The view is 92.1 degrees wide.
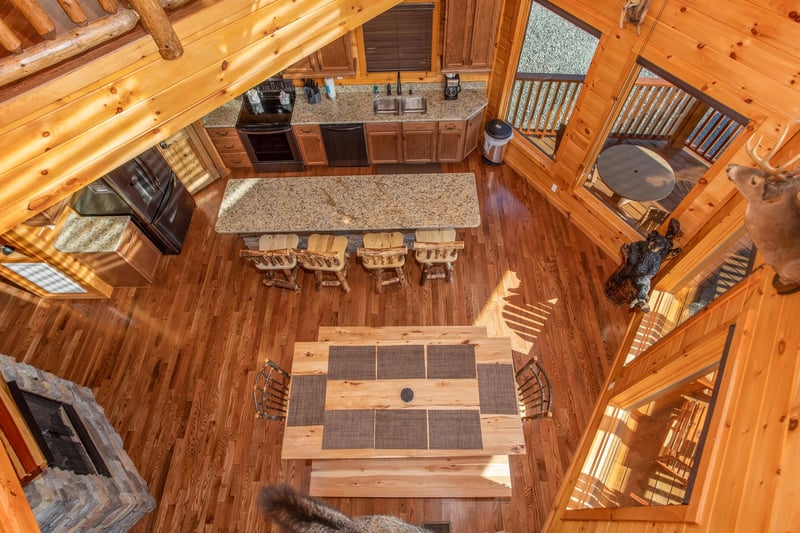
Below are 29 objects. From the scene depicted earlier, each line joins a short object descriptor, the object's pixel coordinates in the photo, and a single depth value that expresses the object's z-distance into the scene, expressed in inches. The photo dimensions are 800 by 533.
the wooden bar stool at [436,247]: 159.8
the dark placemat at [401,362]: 128.0
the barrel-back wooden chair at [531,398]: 121.1
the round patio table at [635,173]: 154.9
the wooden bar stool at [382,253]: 160.1
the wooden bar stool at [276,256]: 161.9
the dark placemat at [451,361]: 127.3
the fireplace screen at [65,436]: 116.3
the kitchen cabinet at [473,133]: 208.2
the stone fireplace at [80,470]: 105.7
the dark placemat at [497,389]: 121.6
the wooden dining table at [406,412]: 117.9
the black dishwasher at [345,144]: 205.9
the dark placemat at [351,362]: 129.1
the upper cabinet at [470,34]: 173.3
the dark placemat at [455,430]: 116.6
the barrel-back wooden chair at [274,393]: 128.6
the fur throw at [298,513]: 90.5
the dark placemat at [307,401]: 123.1
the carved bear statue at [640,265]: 141.9
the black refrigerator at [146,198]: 166.6
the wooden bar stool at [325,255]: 161.6
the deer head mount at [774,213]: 64.4
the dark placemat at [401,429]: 117.5
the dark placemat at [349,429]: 118.7
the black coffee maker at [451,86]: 203.0
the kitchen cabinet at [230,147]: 208.8
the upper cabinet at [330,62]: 187.5
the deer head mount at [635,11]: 127.9
